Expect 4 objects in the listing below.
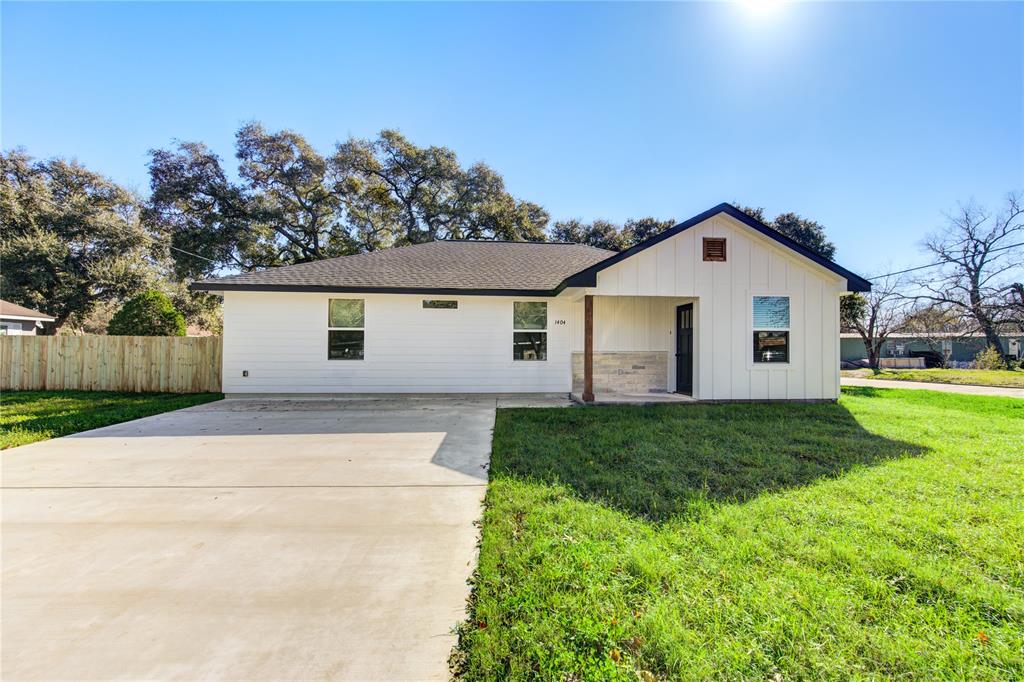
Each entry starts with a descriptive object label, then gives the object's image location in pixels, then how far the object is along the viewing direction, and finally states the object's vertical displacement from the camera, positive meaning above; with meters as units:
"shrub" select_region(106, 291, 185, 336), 12.12 +0.86
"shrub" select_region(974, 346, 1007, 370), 19.05 -0.48
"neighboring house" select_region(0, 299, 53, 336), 17.70 +1.26
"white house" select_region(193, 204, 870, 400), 8.68 +0.59
